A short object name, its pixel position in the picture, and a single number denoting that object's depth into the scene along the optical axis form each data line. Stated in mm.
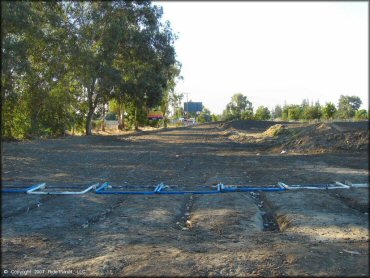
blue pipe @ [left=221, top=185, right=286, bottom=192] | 7875
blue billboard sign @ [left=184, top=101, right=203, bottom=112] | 100375
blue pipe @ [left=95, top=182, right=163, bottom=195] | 7657
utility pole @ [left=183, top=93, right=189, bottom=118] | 100000
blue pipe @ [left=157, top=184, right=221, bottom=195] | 7697
